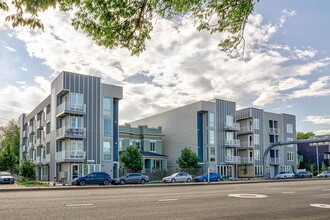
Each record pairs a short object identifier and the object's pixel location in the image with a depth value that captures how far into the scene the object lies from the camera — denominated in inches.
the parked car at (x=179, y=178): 1663.4
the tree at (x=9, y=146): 2556.6
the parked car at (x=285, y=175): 2262.6
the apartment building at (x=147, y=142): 2206.0
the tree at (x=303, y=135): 4532.5
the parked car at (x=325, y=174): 2524.6
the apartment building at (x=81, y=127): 1749.5
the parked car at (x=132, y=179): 1496.3
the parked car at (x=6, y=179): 1664.5
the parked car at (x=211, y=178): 1764.1
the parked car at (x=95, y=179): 1393.9
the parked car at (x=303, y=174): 2433.6
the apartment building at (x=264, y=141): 2527.1
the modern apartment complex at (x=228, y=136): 2269.9
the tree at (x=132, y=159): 1801.2
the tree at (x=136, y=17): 368.2
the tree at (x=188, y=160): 2080.5
